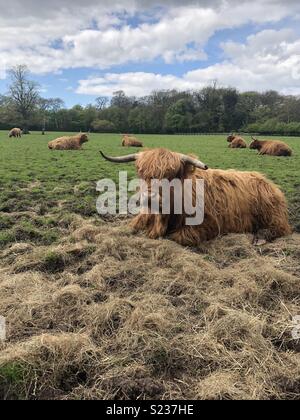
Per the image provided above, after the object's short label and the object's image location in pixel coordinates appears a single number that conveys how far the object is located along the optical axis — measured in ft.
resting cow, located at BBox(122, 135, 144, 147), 81.82
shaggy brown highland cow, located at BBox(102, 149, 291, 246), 17.25
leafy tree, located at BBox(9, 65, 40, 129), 211.41
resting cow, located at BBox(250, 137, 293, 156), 61.82
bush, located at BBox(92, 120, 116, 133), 201.67
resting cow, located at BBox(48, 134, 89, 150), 67.62
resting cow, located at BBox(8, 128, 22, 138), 120.47
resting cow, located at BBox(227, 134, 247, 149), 82.03
